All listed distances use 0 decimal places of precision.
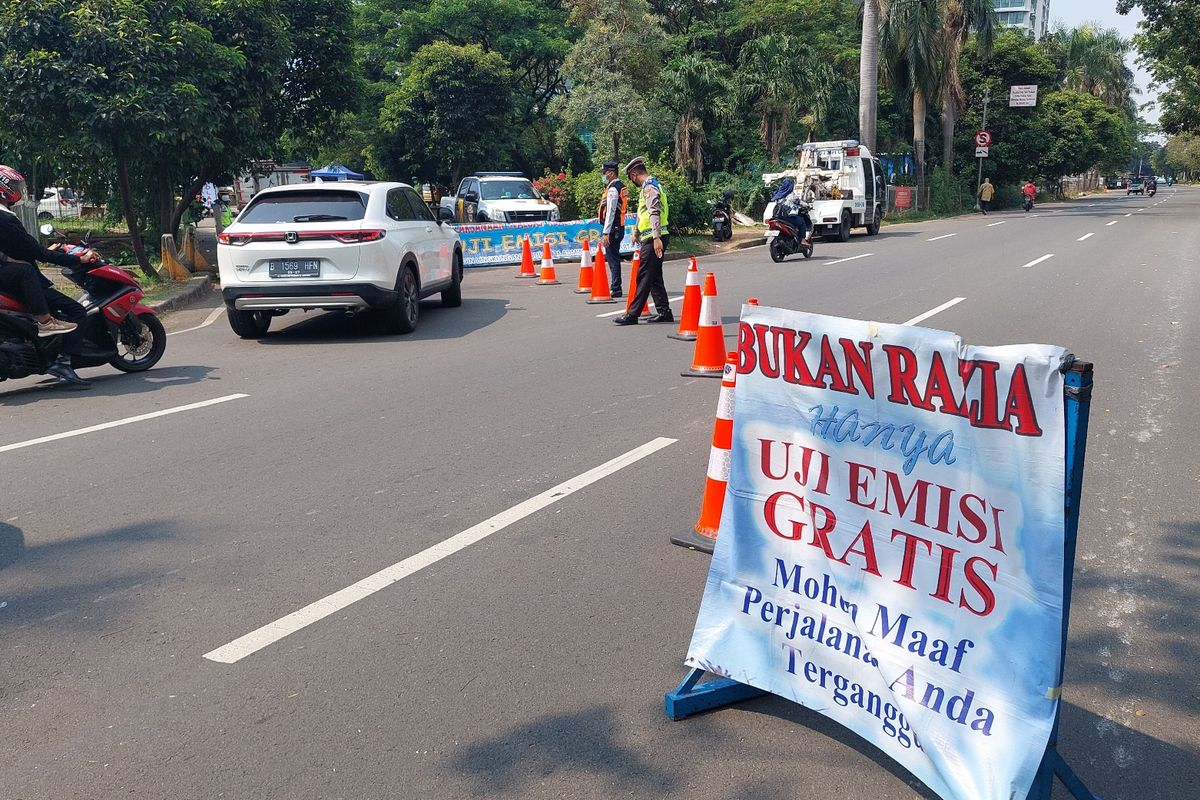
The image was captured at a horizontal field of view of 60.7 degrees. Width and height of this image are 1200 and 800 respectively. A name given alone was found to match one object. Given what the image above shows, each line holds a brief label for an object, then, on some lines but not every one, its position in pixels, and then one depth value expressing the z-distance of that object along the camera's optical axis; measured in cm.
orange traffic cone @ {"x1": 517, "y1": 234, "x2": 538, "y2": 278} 1831
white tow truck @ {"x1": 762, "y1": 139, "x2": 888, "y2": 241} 2628
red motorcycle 810
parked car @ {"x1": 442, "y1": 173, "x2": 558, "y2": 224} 2278
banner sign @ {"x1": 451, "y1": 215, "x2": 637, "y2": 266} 2000
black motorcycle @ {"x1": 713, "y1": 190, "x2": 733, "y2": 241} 2561
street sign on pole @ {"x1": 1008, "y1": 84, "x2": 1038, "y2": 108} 4962
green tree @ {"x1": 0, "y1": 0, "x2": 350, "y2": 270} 1467
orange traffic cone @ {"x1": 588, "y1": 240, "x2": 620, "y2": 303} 1398
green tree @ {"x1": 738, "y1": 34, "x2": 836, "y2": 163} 3297
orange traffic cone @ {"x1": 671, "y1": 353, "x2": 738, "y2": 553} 457
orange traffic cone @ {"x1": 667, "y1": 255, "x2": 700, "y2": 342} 1041
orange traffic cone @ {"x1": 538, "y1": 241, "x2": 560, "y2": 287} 1664
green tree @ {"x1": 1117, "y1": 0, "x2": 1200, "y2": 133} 3562
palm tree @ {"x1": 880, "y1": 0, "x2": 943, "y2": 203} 3934
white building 13112
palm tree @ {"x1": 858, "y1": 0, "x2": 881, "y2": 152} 3291
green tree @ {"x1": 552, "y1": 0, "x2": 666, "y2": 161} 2972
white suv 1053
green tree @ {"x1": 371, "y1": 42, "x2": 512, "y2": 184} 3644
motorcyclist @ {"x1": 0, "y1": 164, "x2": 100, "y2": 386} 816
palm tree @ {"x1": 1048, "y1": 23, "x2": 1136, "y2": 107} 7681
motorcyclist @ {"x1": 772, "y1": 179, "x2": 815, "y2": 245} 1989
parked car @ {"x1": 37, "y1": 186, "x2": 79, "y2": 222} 4341
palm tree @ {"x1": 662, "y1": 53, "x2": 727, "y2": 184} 3144
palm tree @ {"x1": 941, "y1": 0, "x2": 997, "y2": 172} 4212
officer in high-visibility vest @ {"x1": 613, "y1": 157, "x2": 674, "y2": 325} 1091
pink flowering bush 2555
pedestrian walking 4669
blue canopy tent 3762
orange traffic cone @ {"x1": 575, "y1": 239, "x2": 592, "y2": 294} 1534
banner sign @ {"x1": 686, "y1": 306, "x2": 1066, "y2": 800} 264
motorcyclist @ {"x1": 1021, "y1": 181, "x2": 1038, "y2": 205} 4871
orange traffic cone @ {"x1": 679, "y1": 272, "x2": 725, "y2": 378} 860
